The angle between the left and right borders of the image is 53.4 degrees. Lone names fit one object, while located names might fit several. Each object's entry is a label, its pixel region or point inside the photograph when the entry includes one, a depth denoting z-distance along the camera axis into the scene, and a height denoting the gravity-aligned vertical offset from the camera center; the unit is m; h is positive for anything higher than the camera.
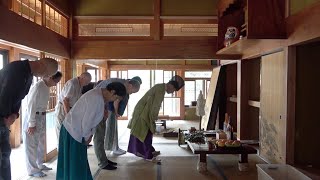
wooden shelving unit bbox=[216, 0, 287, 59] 3.97 +0.81
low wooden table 4.01 -0.82
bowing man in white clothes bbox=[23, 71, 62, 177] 3.71 -0.41
